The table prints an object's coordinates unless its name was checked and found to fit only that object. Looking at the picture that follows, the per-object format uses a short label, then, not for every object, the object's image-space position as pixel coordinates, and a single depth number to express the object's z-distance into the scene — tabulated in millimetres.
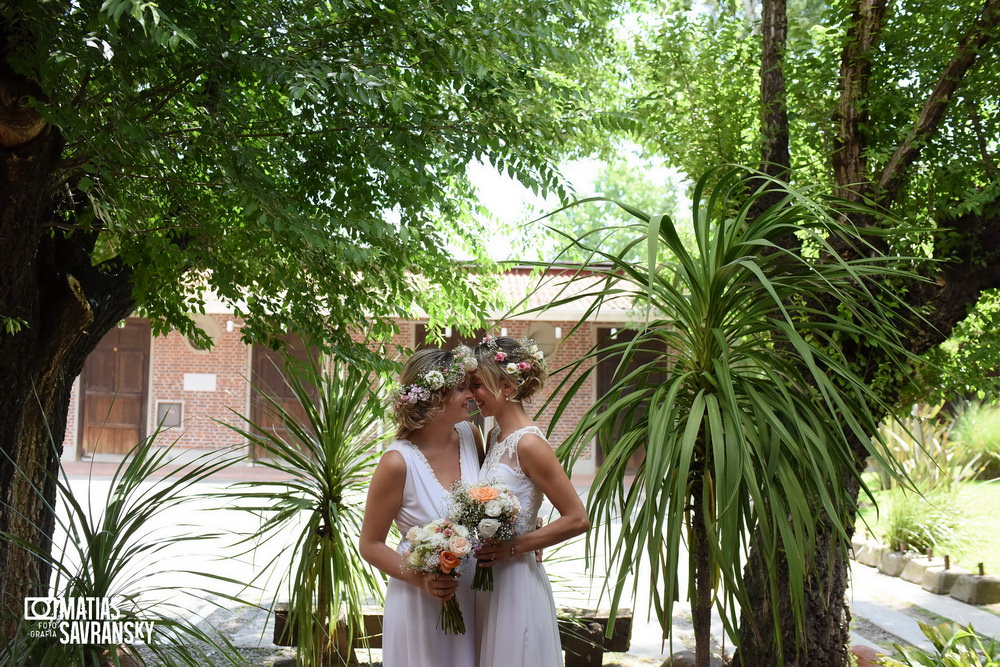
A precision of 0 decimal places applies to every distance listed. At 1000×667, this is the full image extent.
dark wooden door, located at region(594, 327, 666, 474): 15016
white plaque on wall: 15297
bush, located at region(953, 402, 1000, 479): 10409
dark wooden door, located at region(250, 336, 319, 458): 15227
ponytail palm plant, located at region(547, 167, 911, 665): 2482
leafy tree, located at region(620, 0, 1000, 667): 3875
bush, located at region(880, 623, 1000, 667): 3811
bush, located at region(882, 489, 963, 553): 8078
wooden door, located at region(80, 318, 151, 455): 15484
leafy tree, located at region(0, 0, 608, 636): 2855
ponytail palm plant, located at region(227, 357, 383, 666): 4031
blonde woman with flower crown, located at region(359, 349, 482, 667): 2631
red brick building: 15109
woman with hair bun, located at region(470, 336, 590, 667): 2562
